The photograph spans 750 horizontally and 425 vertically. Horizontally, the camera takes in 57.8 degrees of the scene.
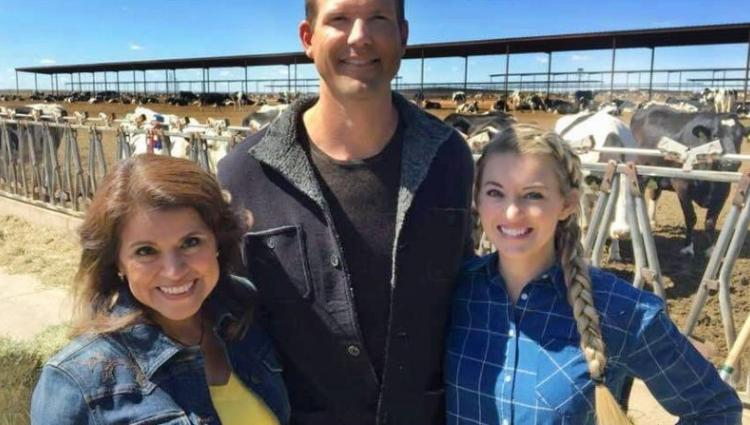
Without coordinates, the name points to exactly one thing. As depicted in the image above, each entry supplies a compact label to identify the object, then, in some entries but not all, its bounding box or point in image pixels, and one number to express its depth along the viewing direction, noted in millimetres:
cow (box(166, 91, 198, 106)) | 59188
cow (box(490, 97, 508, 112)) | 35438
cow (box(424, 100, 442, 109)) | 39541
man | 1884
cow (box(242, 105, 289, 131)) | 10844
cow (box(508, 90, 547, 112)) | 36938
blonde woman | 1697
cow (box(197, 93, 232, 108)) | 56906
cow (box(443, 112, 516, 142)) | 8977
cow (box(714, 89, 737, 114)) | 30530
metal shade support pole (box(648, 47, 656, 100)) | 31781
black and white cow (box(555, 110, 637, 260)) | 6652
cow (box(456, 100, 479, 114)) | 35741
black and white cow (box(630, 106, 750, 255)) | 8336
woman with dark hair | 1520
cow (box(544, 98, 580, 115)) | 34594
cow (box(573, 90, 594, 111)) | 34769
